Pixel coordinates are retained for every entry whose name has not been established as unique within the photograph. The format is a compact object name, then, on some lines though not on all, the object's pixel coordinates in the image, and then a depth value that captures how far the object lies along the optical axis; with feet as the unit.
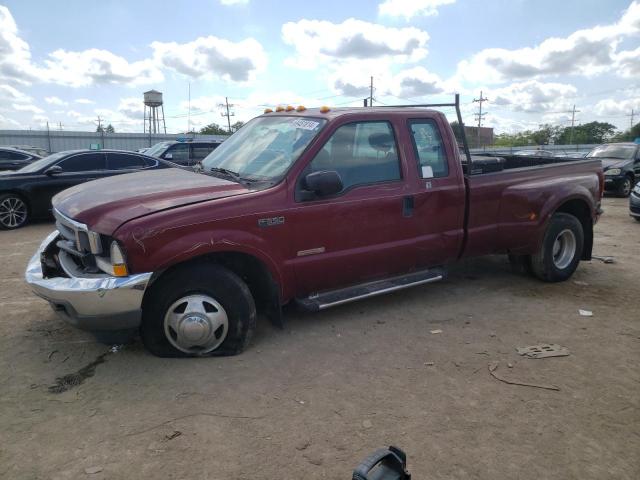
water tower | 187.21
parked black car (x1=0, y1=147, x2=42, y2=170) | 43.29
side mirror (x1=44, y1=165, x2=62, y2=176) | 30.63
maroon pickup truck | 11.27
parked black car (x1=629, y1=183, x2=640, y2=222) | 33.40
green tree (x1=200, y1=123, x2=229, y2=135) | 199.29
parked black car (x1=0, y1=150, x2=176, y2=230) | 29.89
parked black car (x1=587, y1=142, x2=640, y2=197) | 49.26
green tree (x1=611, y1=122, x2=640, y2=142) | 211.00
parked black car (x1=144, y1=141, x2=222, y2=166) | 41.96
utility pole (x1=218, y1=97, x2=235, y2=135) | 224.12
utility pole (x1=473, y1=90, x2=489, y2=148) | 212.23
